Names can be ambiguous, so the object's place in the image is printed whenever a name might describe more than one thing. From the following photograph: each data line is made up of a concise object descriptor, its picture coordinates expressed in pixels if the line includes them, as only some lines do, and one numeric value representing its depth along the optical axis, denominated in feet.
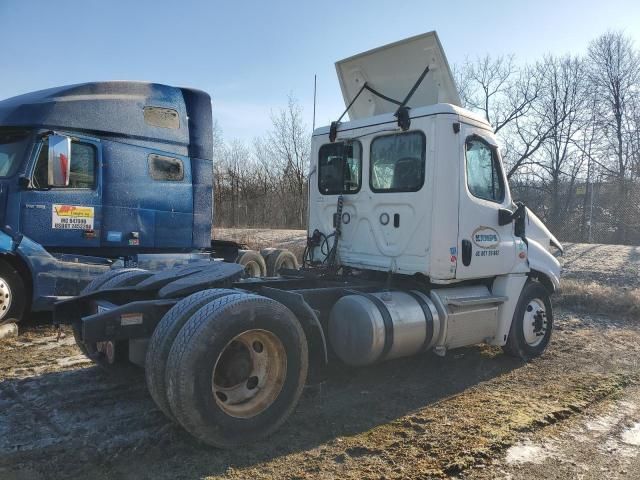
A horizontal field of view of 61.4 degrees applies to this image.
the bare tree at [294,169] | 113.39
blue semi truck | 23.66
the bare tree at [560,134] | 99.25
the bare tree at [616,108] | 95.86
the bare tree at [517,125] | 97.93
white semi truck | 12.44
